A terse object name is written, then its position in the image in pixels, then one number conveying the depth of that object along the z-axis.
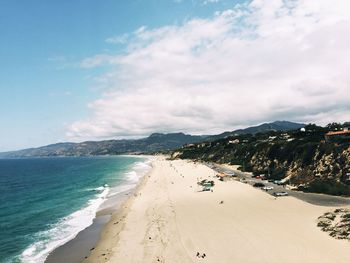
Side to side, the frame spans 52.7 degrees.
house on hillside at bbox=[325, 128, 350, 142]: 70.62
